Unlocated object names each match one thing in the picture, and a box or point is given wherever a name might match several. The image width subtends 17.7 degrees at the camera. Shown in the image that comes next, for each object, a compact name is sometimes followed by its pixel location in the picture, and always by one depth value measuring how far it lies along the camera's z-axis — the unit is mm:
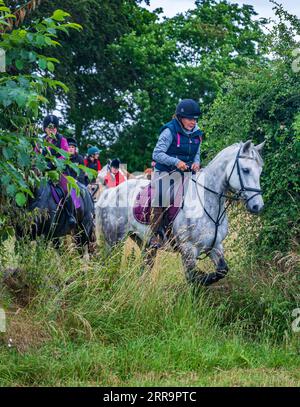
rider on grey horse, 12594
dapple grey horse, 11711
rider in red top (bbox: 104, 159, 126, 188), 24094
